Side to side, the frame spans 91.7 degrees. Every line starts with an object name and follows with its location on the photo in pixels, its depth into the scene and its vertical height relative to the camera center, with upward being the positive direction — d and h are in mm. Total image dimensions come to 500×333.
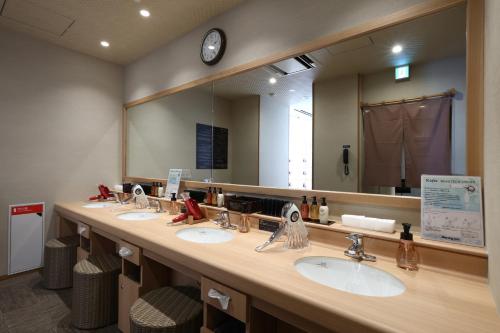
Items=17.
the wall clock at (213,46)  2048 +1059
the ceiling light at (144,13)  2094 +1352
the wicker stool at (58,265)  2295 -940
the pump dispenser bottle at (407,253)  1004 -353
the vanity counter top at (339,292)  667 -417
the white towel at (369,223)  1150 -271
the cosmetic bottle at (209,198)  2004 -254
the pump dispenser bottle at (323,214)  1346 -256
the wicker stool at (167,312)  1166 -752
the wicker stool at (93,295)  1721 -930
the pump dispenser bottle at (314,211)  1394 -251
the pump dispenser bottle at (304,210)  1429 -250
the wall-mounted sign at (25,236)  2475 -745
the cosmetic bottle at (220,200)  1910 -257
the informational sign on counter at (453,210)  970 -170
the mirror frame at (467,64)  1013 +444
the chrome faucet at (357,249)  1104 -376
